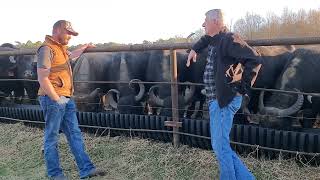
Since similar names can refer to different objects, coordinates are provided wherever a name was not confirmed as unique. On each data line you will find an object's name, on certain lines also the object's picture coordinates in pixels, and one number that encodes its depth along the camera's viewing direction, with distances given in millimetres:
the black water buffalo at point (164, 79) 5587
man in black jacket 3283
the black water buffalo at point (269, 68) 5451
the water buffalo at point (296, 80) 5045
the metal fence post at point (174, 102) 4671
